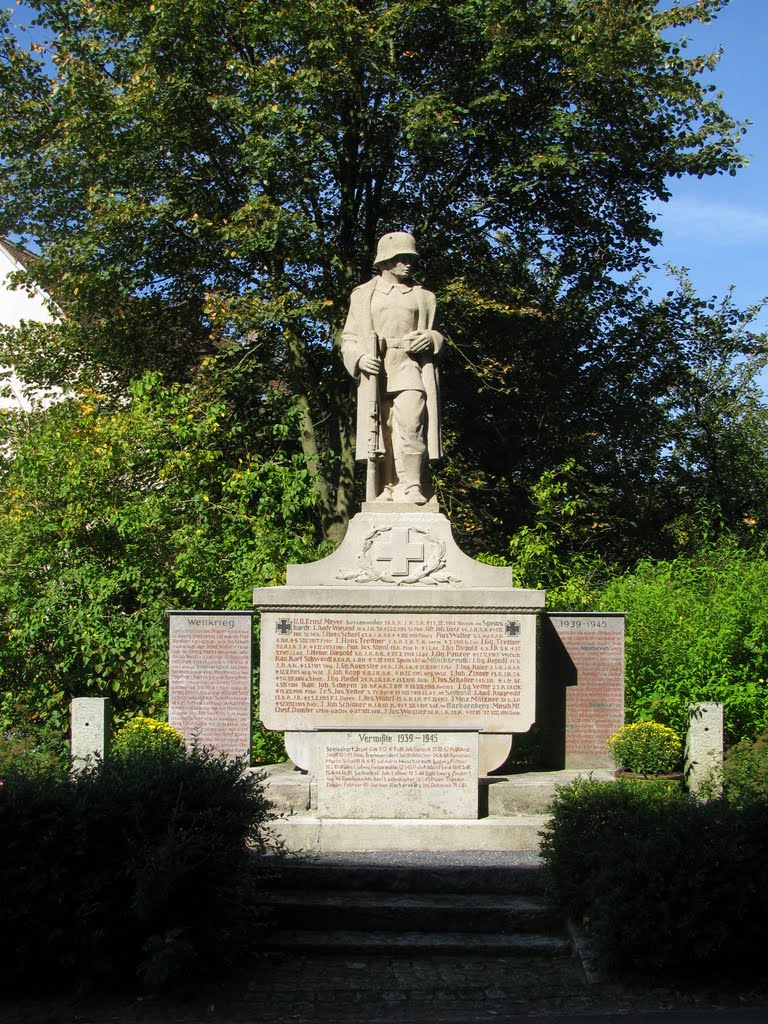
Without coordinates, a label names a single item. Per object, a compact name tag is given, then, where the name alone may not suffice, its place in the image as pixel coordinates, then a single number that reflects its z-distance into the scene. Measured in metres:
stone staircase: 6.39
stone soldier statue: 9.93
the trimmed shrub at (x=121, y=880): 5.52
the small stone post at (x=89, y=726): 9.12
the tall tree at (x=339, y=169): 14.62
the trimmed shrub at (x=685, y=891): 5.61
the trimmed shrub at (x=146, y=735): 8.93
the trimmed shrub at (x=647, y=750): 9.17
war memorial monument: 7.91
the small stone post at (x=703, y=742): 9.11
